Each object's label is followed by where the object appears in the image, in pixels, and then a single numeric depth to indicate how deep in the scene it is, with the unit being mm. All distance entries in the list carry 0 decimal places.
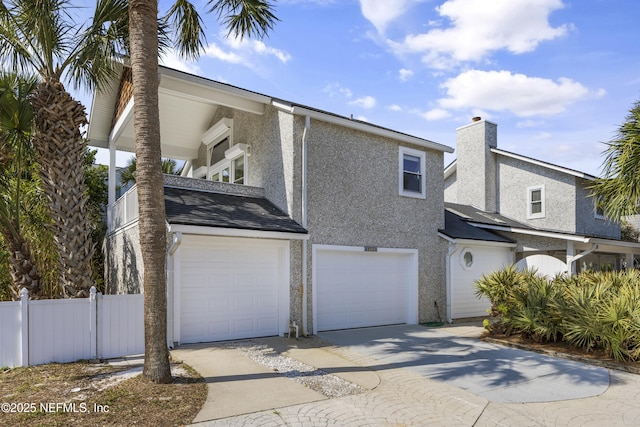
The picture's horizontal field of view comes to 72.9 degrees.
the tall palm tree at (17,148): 8766
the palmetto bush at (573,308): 8484
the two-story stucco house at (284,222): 10008
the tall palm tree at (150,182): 6418
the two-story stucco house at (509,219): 14156
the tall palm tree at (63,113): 9148
